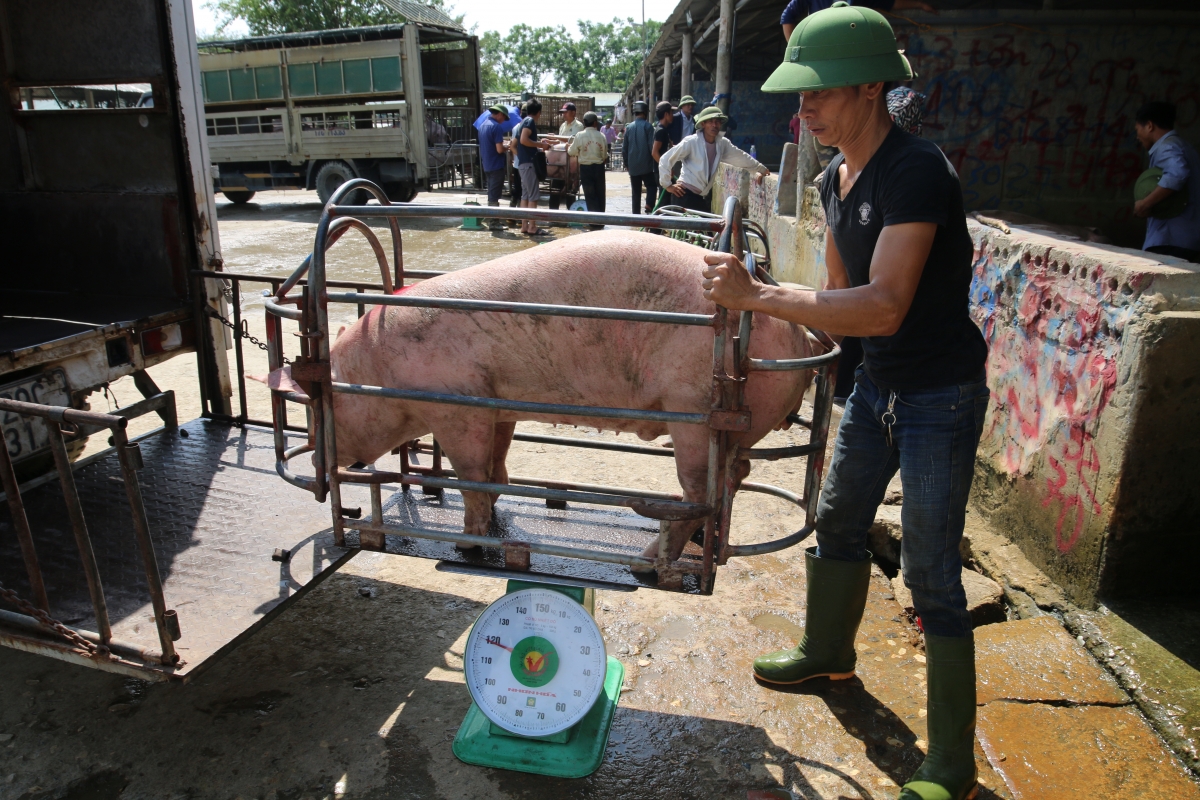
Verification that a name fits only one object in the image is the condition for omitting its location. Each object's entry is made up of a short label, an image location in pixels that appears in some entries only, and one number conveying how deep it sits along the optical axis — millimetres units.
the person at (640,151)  11859
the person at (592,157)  11930
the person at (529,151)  12078
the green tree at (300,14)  33781
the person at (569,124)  14195
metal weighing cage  2152
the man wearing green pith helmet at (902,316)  2008
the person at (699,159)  8180
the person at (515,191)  13945
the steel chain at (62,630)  2193
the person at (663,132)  10820
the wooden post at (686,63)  16453
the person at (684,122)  11070
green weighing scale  2387
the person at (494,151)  13133
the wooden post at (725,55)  10539
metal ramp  2401
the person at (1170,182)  4727
